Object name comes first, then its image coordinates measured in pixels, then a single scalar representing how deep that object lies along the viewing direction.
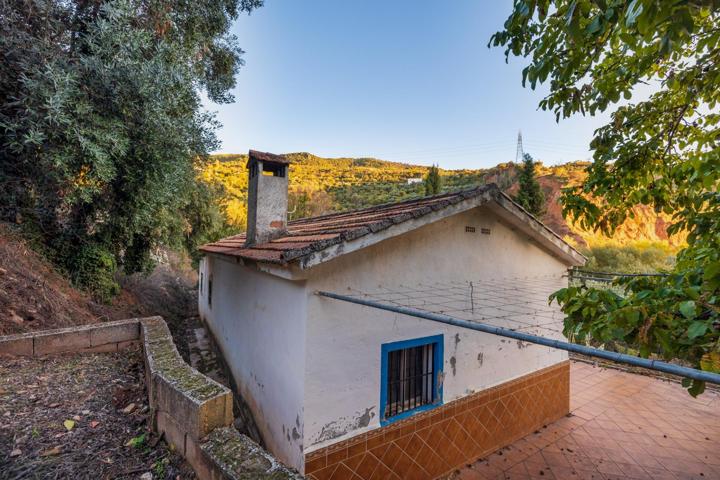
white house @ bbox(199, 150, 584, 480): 4.14
